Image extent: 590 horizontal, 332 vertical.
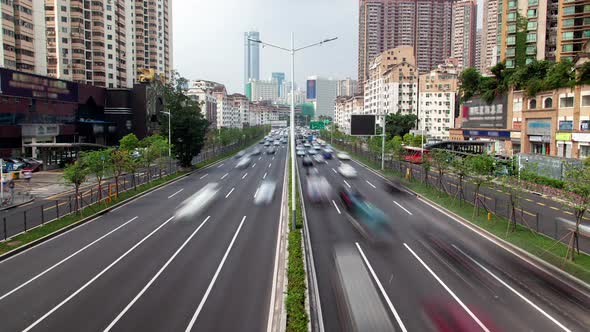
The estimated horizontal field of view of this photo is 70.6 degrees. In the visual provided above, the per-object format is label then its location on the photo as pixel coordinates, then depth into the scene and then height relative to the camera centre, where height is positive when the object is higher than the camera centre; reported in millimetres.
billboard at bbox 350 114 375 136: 51469 +859
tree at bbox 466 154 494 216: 26250 -2400
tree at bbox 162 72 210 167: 52969 +684
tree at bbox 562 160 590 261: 17500 -2641
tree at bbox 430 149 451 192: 33750 -2360
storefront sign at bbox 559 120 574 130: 46278 +860
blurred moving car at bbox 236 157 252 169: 60456 -4884
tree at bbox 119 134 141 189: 60469 -1706
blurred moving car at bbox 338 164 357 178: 48575 -4909
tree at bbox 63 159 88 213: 26438 -2698
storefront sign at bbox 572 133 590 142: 43484 -474
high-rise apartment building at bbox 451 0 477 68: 192838 +47869
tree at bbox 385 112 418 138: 96812 +1891
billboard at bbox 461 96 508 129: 62469 +3105
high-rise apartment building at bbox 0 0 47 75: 63250 +15332
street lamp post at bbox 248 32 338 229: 22272 +936
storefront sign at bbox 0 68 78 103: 52438 +6232
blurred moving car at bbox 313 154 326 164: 66762 -4608
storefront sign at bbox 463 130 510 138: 60722 -112
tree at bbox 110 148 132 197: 32344 -2259
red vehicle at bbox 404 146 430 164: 61503 -3363
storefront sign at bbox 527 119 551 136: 50438 +685
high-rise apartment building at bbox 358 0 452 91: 188750 +48391
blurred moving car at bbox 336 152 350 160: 71812 -4315
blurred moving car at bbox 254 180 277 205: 32406 -5327
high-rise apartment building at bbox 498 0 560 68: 69188 +17597
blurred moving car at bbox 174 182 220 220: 27578 -5406
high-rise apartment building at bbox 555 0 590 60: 63219 +16075
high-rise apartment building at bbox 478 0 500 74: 184250 +44468
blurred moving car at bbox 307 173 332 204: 33031 -5203
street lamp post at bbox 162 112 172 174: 50922 -260
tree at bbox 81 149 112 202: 27938 -2149
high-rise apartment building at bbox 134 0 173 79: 121000 +29331
